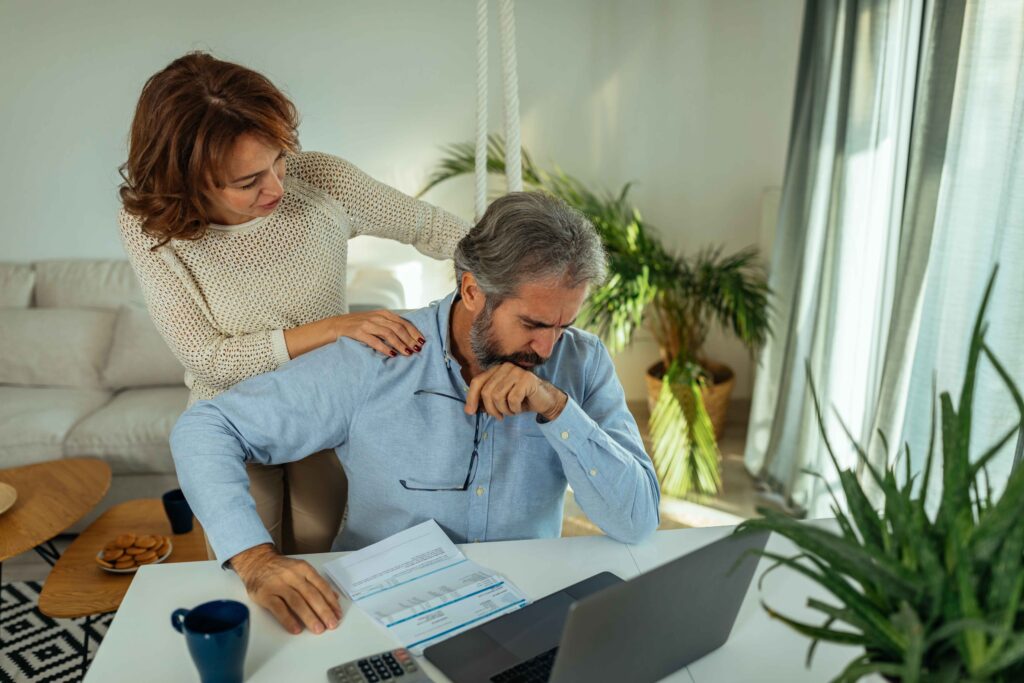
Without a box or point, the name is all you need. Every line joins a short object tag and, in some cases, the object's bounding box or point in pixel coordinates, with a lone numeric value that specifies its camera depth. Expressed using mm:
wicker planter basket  3678
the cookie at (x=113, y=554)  2176
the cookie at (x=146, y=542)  2229
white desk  1151
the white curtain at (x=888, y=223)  2051
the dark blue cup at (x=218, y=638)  1050
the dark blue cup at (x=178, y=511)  2338
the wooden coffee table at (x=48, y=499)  2264
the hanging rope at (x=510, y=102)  1879
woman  1597
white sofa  3055
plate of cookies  2156
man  1438
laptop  950
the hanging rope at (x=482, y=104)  1946
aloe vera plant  797
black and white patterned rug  2311
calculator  1107
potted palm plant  3293
